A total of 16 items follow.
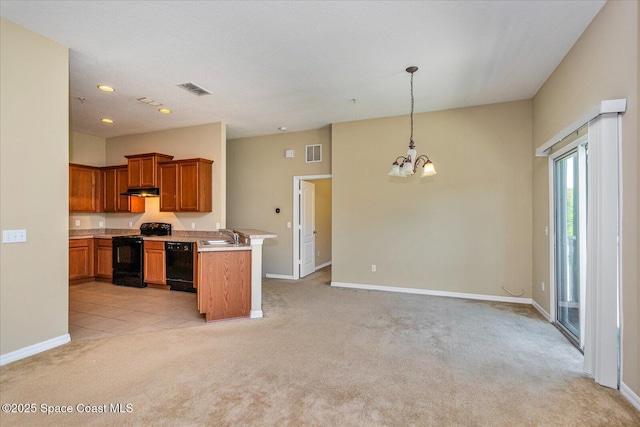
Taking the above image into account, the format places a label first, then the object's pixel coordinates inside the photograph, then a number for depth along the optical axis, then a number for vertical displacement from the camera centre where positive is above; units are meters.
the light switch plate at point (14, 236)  2.70 -0.19
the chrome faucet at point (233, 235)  4.71 -0.34
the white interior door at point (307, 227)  6.45 -0.30
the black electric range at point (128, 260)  5.60 -0.85
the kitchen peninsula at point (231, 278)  3.75 -0.80
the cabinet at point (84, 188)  6.06 +0.54
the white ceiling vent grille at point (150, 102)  4.53 +1.70
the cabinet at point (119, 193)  6.29 +0.45
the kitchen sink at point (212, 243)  4.18 -0.40
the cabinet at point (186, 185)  5.48 +0.53
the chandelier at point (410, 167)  3.75 +0.59
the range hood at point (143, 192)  5.89 +0.44
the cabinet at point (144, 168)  5.82 +0.89
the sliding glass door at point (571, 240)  3.10 -0.30
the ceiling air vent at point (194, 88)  4.04 +1.71
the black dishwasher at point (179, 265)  5.27 -0.88
